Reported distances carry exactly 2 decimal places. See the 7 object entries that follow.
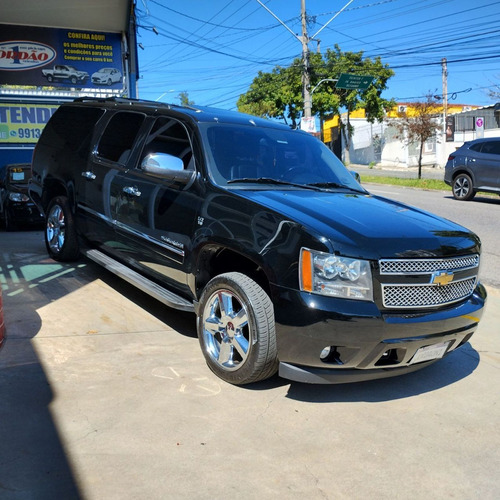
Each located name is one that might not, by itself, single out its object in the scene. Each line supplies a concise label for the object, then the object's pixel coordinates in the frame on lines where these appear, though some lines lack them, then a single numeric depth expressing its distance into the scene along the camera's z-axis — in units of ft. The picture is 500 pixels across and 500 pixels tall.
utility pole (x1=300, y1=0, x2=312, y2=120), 85.76
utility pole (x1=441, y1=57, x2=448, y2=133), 139.91
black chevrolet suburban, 11.02
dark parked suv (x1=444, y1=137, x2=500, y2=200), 52.95
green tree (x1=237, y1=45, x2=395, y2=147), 134.82
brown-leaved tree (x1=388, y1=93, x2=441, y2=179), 92.68
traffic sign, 94.70
